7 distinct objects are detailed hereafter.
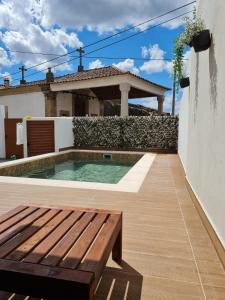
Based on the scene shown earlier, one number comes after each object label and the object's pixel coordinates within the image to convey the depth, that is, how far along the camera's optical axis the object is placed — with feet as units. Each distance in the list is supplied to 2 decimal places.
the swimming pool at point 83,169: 19.76
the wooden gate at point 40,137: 42.91
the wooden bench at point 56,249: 5.11
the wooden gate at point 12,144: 43.68
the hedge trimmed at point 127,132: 44.68
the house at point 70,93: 52.21
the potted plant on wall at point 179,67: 17.12
